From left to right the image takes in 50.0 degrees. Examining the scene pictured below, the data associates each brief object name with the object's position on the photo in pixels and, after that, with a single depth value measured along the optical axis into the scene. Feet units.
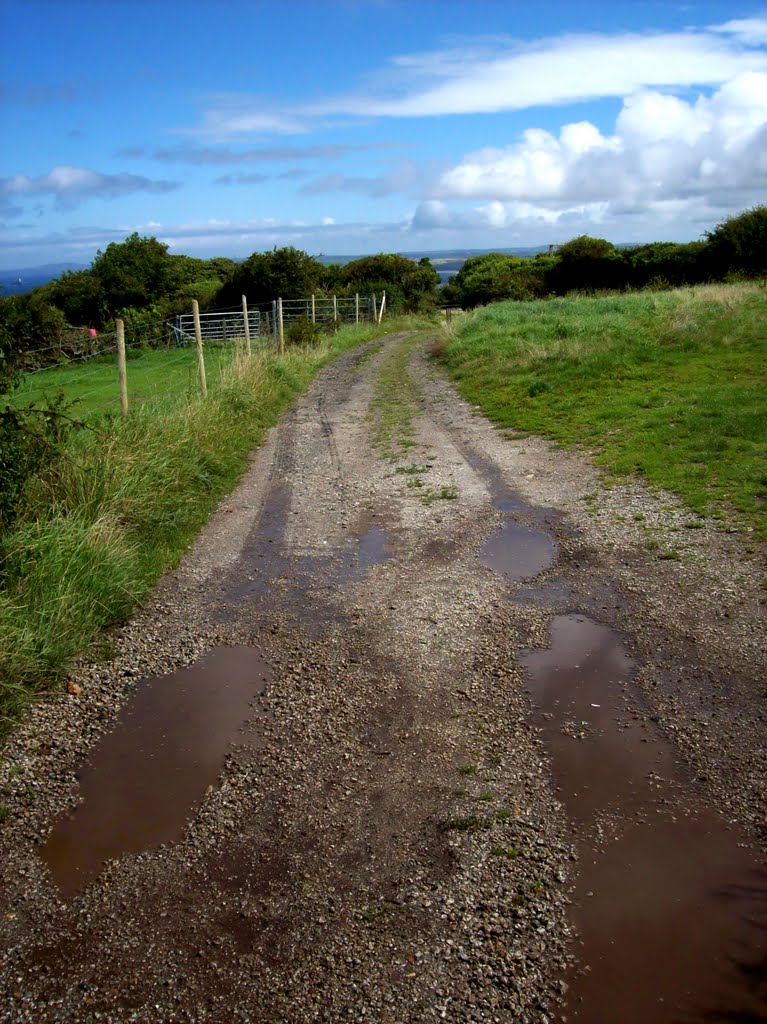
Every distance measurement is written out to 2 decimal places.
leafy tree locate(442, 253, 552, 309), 135.03
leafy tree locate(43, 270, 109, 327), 133.08
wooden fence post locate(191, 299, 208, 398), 44.62
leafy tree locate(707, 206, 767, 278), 105.19
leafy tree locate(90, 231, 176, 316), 135.54
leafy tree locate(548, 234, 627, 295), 130.41
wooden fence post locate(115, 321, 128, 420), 31.81
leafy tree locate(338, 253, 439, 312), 141.49
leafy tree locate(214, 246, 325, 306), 108.37
